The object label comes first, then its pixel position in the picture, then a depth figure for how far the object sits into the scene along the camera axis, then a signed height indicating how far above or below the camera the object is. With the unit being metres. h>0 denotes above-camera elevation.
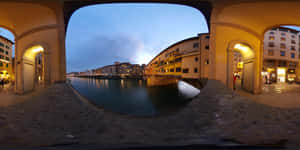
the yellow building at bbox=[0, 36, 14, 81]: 15.10 +3.31
